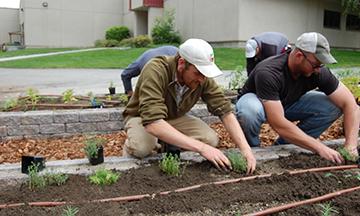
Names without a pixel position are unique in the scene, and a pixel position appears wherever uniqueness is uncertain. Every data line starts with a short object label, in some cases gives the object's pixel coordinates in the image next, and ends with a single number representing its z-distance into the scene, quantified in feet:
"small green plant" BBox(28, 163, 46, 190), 8.34
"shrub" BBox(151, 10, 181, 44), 66.18
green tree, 52.64
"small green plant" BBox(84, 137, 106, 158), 9.62
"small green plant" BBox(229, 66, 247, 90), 20.18
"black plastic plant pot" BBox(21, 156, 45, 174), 8.96
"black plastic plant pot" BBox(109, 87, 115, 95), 19.74
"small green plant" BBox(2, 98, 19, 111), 16.29
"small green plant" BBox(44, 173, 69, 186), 8.52
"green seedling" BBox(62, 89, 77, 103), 17.76
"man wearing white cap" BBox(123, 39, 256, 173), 8.96
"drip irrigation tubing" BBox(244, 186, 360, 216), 7.21
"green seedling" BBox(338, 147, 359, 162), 10.03
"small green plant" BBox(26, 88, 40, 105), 16.98
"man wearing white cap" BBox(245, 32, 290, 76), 14.11
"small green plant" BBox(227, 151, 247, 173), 9.34
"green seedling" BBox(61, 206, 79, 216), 6.70
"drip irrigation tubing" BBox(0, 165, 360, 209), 7.50
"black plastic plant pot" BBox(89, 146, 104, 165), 9.72
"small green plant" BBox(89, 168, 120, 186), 8.53
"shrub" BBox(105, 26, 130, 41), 83.30
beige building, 55.47
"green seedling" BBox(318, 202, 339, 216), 6.90
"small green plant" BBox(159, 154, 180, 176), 9.03
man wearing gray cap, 9.96
